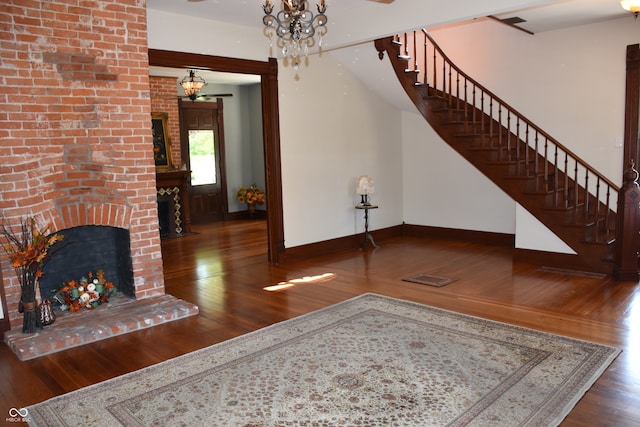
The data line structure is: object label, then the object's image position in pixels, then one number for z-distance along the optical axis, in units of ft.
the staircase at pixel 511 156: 19.94
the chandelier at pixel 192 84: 28.37
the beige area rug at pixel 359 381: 9.77
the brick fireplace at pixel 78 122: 14.12
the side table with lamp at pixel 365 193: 25.27
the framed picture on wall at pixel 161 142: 31.55
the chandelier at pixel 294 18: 11.39
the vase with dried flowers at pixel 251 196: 37.40
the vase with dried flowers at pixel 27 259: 13.84
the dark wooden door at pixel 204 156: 35.27
